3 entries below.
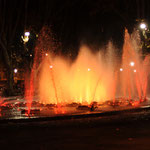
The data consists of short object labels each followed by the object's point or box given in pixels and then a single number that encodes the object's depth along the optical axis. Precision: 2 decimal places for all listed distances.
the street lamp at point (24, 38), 30.18
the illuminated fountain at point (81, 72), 22.98
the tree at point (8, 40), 27.02
